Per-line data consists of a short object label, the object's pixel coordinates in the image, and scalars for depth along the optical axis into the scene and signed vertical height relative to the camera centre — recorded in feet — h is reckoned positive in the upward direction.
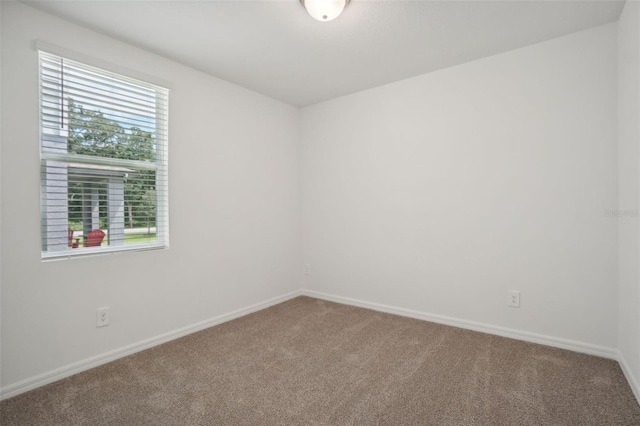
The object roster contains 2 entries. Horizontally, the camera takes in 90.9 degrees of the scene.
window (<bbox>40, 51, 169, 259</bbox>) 6.78 +1.29
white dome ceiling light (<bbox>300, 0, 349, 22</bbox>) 6.15 +4.08
